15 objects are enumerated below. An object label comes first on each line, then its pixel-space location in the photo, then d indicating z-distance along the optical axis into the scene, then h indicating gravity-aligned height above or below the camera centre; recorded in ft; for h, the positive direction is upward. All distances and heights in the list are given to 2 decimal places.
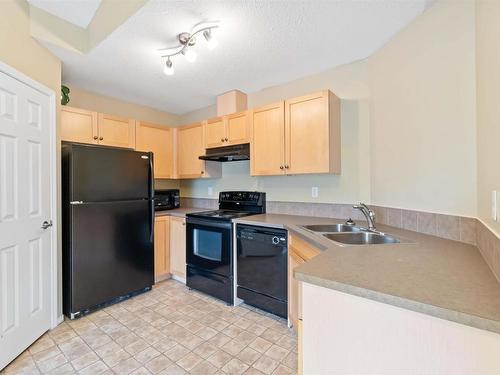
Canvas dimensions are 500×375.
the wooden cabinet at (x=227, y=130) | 9.10 +2.22
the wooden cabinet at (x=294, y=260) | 5.54 -1.87
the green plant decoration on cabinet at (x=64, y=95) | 8.00 +3.06
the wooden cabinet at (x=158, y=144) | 10.43 +1.92
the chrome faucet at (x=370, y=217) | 6.03 -0.78
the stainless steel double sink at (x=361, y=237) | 5.24 -1.18
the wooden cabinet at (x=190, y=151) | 10.62 +1.63
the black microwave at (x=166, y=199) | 10.68 -0.55
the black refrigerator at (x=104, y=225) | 7.16 -1.22
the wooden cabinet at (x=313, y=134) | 7.17 +1.61
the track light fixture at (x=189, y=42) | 5.81 +3.77
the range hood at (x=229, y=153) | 8.87 +1.27
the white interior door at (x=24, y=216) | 5.38 -0.67
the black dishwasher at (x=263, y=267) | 6.83 -2.42
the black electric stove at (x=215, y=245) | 8.06 -2.08
